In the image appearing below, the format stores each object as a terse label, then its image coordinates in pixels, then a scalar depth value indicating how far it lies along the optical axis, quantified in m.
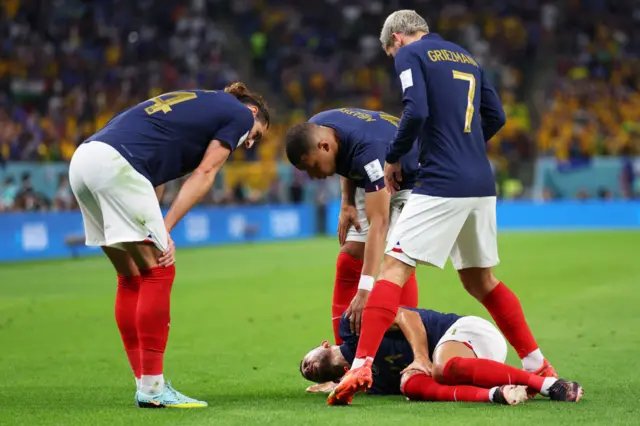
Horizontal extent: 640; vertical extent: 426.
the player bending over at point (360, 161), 12.90
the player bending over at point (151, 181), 11.83
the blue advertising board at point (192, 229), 41.97
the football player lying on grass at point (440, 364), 11.82
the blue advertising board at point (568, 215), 65.00
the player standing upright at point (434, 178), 12.12
